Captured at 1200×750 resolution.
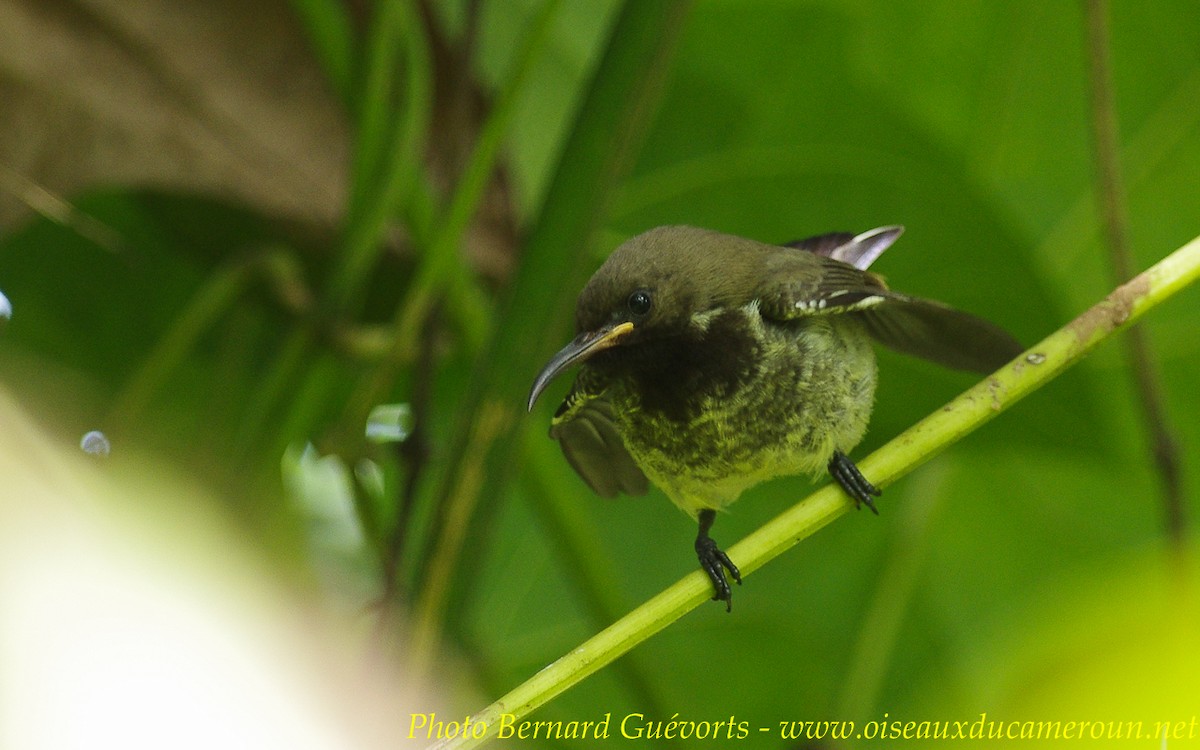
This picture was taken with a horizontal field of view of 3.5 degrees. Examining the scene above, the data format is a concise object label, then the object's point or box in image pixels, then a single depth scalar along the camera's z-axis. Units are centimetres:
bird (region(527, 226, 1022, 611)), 306
